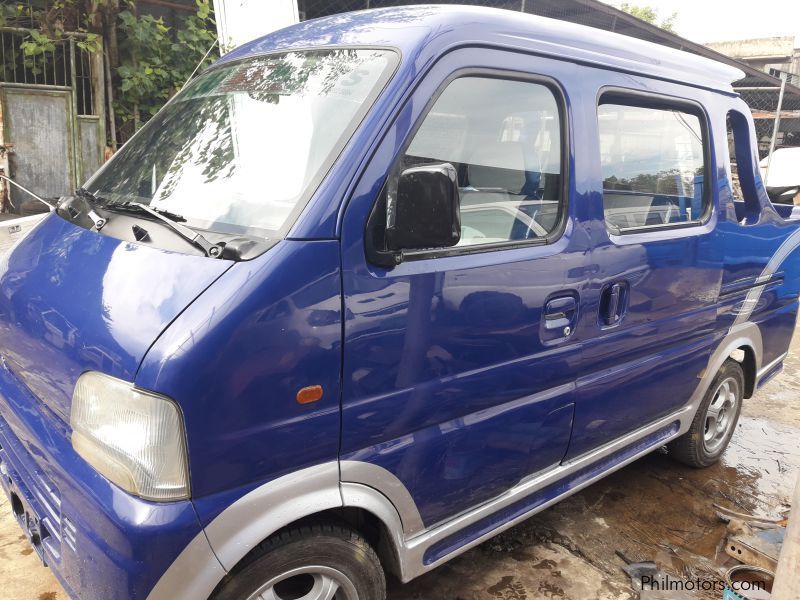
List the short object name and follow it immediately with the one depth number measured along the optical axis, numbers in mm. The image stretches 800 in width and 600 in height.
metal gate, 6746
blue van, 1574
